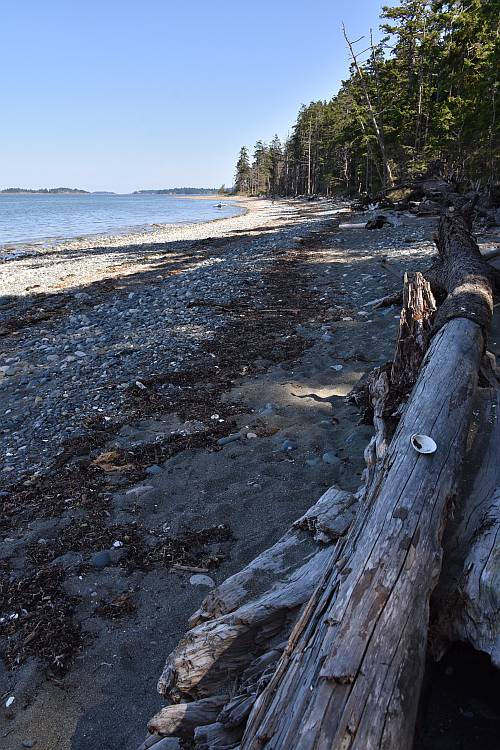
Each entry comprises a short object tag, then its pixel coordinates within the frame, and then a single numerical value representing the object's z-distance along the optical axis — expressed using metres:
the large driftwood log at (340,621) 1.67
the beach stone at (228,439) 5.32
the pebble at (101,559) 3.77
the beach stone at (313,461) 4.76
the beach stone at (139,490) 4.60
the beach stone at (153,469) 4.89
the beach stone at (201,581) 3.53
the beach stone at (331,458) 4.73
